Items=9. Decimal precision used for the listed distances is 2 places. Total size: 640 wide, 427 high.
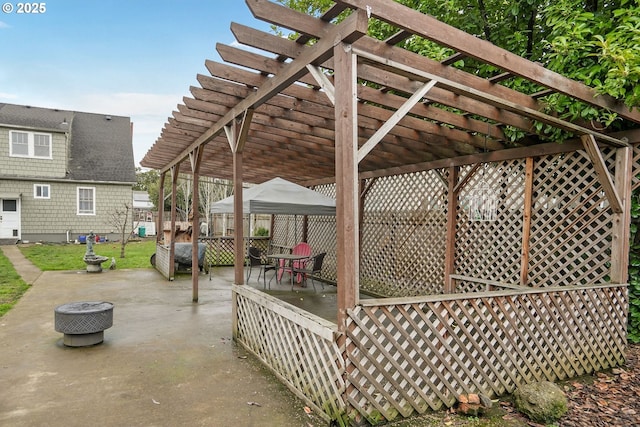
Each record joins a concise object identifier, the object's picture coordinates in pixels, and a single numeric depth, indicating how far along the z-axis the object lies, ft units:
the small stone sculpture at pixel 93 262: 29.27
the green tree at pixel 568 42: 11.12
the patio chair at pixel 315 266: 24.86
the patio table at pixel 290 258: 24.49
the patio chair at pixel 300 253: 27.03
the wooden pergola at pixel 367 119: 8.25
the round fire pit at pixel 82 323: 13.44
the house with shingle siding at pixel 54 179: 48.57
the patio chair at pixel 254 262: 27.78
